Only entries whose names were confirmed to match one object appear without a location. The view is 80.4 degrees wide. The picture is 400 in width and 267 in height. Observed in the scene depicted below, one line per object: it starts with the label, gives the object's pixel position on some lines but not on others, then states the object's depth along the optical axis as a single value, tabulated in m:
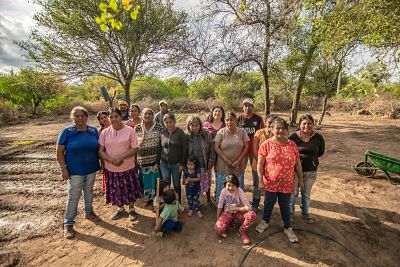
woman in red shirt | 3.30
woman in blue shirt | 3.52
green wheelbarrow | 5.14
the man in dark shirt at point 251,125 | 4.25
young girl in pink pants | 3.53
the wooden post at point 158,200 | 3.59
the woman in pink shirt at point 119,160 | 3.70
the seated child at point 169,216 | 3.60
